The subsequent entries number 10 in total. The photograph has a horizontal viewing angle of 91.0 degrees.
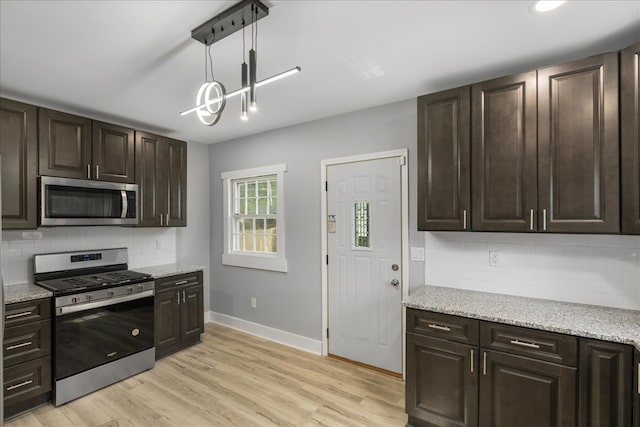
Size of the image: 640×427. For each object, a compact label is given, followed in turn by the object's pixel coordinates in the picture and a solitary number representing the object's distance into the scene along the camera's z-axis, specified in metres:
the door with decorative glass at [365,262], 3.02
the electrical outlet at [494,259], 2.55
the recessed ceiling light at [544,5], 1.59
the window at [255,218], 3.87
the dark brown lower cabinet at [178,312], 3.36
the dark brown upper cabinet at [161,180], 3.49
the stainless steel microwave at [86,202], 2.75
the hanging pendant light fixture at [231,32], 1.62
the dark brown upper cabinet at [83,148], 2.77
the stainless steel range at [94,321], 2.61
